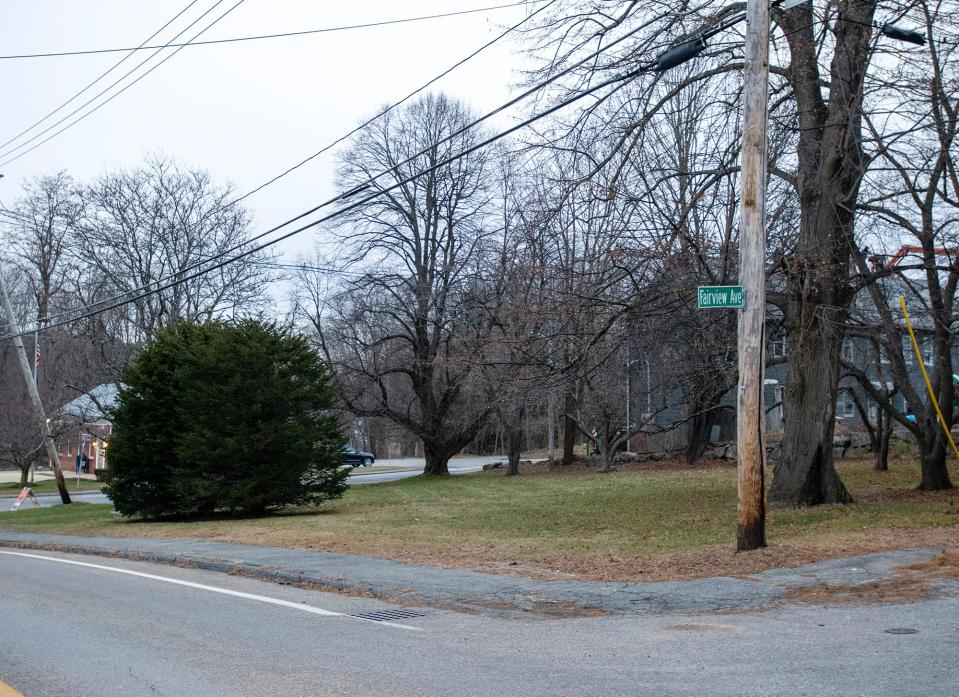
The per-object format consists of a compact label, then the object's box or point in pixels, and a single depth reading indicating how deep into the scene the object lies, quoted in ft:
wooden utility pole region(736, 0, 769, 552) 37.04
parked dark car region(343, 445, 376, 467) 197.88
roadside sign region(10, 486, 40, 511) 96.17
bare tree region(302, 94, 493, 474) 124.47
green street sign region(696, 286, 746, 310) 37.11
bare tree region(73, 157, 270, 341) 125.29
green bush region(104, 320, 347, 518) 77.46
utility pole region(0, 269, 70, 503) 98.17
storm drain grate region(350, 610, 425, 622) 30.91
